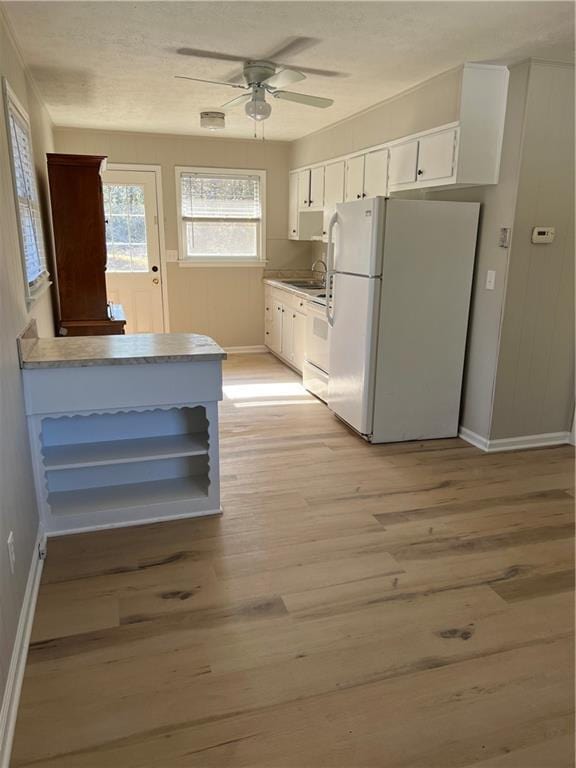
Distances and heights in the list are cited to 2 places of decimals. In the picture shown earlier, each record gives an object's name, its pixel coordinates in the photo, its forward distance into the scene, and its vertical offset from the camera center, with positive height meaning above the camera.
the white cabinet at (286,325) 5.47 -0.90
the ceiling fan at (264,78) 3.15 +0.98
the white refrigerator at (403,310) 3.54 -0.45
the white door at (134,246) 5.86 -0.09
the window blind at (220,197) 6.12 +0.48
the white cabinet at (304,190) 5.84 +0.55
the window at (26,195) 2.56 +0.22
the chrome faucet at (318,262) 6.48 -0.26
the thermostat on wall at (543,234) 3.38 +0.07
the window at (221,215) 6.13 +0.28
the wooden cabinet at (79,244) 3.73 -0.05
